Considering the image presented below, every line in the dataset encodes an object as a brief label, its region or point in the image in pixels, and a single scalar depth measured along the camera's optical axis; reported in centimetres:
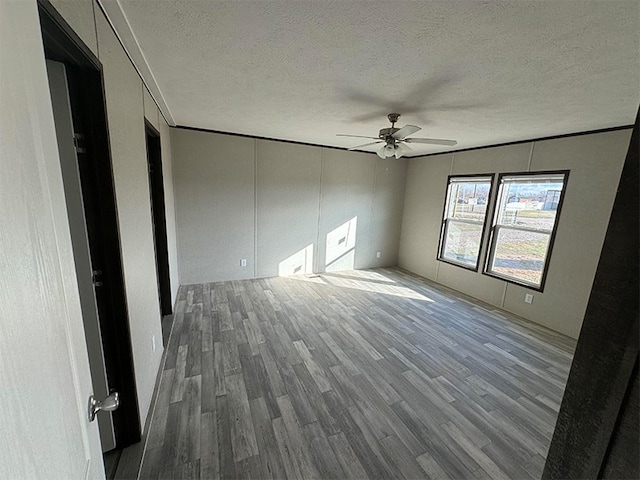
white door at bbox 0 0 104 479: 41
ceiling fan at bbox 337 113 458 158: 259
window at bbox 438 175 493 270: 429
